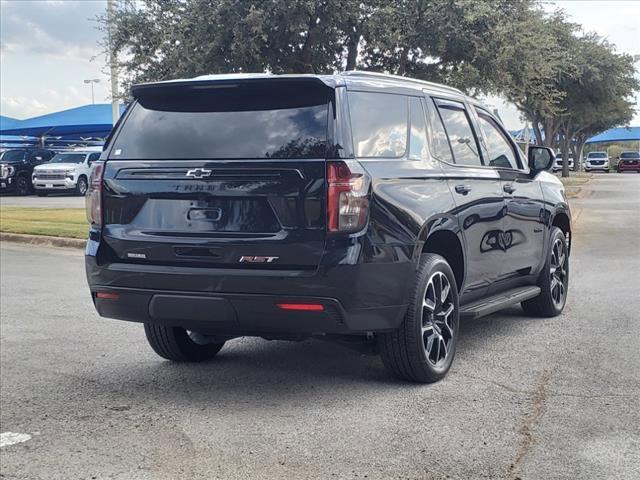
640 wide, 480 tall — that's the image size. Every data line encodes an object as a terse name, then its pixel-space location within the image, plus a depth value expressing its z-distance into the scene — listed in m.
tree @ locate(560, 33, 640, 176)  34.81
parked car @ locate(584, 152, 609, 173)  68.50
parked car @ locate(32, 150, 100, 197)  29.97
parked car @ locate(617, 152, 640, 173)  64.75
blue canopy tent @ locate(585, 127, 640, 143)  82.81
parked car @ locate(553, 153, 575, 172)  60.04
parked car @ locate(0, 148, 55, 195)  31.91
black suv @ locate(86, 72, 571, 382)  4.49
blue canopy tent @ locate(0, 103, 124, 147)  38.56
